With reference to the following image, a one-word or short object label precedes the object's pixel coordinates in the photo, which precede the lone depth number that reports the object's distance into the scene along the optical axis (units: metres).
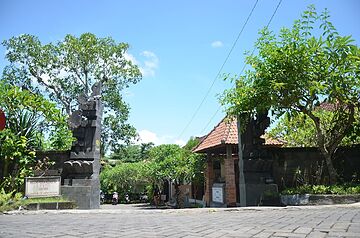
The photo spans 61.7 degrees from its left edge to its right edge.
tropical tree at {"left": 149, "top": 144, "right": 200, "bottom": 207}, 18.05
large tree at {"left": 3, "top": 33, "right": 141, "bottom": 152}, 23.20
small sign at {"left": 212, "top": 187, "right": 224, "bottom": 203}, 14.23
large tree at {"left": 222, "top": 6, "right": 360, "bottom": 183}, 8.87
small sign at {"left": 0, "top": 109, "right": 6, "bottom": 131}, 5.95
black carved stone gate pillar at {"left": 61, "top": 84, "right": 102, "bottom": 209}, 10.88
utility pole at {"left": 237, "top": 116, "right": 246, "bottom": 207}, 10.73
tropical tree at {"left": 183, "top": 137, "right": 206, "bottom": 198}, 17.27
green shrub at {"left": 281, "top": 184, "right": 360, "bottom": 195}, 9.12
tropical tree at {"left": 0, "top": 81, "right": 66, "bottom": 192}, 10.92
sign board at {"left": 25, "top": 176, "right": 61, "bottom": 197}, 10.27
